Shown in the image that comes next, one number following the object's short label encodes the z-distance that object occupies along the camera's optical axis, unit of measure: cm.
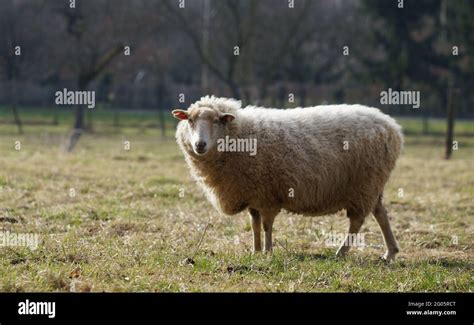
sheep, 812
